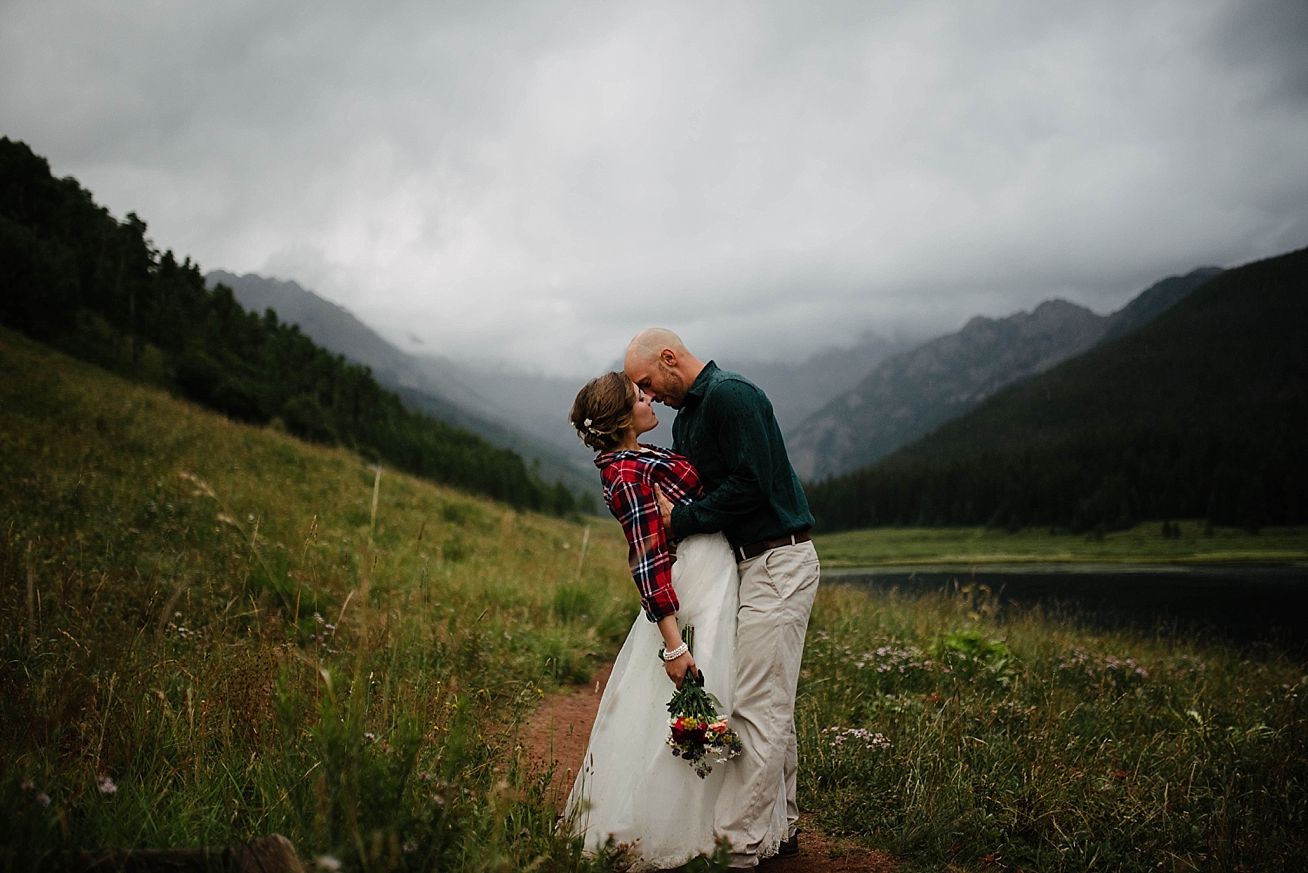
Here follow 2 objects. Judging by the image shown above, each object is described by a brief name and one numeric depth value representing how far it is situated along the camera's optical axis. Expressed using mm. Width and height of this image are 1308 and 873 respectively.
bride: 3010
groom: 3082
